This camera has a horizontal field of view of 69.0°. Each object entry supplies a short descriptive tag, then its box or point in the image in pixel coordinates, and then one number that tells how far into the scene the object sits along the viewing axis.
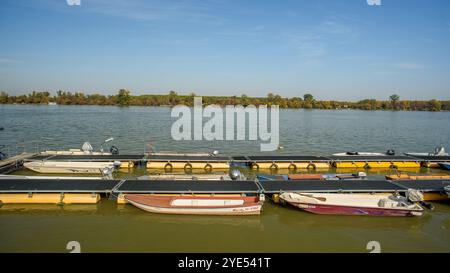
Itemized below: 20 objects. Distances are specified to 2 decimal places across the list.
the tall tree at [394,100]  163.32
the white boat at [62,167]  23.89
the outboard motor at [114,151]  28.94
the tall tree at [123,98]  130.00
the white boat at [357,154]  31.28
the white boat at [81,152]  27.52
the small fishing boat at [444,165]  28.64
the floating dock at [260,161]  26.33
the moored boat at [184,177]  20.06
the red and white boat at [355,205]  16.45
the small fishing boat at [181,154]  28.80
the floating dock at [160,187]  16.77
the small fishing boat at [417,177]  22.17
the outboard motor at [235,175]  19.68
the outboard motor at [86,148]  27.89
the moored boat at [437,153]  32.25
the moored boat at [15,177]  18.75
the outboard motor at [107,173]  19.61
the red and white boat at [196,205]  15.92
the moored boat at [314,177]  21.21
